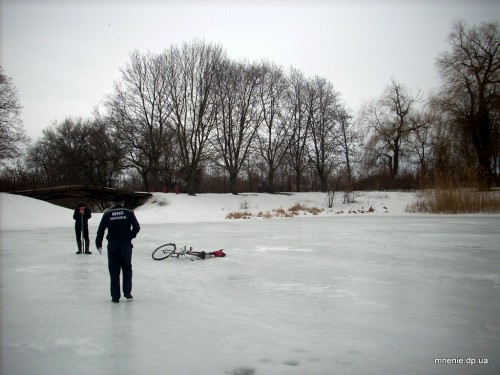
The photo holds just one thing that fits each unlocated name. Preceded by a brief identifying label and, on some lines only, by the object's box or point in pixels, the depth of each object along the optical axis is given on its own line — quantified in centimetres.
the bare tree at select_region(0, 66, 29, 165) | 2631
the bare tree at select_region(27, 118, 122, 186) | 3889
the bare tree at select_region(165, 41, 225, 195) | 3344
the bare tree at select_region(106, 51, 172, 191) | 3366
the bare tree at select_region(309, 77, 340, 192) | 4269
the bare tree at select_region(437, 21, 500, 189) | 2769
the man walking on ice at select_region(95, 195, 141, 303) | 576
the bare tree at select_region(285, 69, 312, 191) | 4253
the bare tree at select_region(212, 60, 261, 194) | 3575
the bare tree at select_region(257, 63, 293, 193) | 3925
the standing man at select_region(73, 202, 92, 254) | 1084
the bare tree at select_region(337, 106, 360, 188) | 4347
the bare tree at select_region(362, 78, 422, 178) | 4153
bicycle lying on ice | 934
